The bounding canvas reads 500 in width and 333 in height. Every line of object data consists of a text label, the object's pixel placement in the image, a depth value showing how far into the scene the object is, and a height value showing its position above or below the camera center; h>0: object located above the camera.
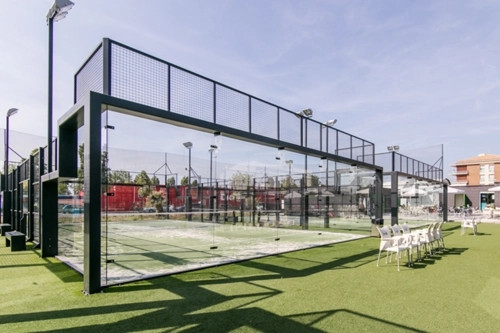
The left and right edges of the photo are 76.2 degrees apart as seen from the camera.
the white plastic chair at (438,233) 9.63 -1.72
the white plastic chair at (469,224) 14.22 -2.15
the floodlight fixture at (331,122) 13.62 +2.39
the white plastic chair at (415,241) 7.88 -1.62
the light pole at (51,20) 7.02 +3.73
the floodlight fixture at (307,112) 11.51 +2.38
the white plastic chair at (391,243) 7.32 -1.59
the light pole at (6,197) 14.67 -0.83
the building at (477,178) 42.50 -0.17
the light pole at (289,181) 13.45 -0.17
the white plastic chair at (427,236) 8.67 -1.65
